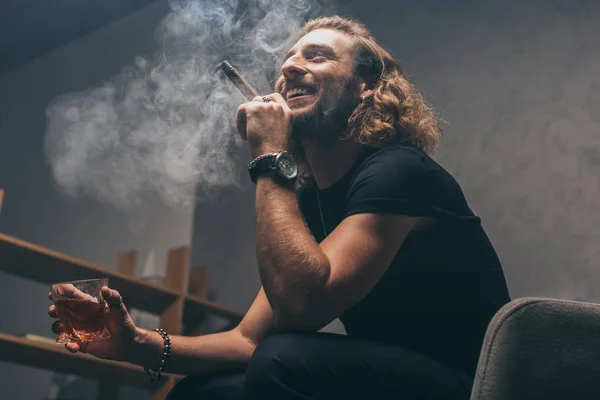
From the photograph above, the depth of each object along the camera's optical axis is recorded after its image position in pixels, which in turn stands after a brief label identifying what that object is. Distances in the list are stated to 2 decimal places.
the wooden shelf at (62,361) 2.42
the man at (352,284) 0.98
